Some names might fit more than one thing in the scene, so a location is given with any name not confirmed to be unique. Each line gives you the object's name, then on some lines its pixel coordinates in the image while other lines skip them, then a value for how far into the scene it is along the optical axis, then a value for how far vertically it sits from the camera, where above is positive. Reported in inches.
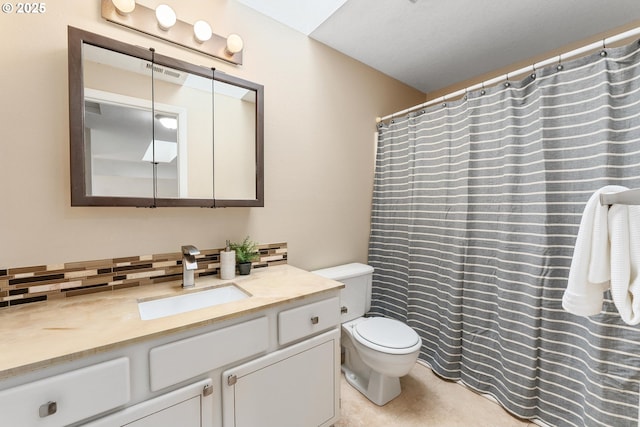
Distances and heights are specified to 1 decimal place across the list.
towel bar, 26.4 +1.1
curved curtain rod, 45.0 +30.4
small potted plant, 59.4 -10.8
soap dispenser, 56.6 -12.4
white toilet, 59.2 -31.7
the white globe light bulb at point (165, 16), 49.6 +36.6
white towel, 29.1 -6.2
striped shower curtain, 47.6 -6.0
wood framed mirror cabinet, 44.3 +15.4
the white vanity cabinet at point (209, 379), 28.3 -22.9
